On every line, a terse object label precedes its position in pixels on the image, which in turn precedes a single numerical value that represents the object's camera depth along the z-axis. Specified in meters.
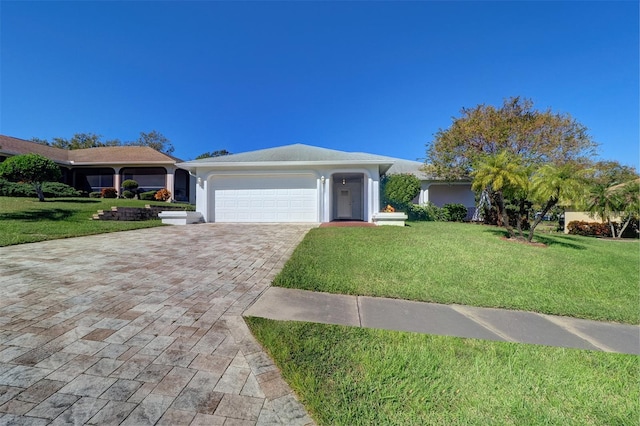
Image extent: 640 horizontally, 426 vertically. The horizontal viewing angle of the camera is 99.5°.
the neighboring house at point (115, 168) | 22.34
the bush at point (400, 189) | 15.52
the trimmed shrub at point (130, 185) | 21.80
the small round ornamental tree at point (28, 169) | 13.22
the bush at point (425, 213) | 17.06
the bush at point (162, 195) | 21.14
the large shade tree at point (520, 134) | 15.42
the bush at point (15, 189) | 16.38
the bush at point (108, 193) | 21.22
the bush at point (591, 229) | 15.48
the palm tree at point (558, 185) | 7.84
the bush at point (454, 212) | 17.98
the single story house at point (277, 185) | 13.05
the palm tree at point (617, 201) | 13.11
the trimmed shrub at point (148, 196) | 21.75
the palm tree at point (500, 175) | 8.52
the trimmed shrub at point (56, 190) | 17.49
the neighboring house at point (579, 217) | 14.99
